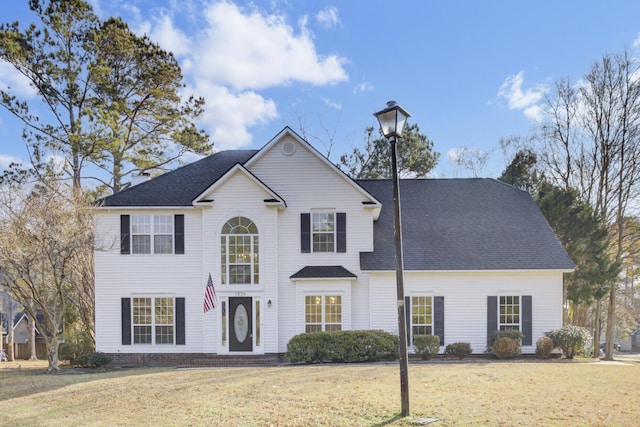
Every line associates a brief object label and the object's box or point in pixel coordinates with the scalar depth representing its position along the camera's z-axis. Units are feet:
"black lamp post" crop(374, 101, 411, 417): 28.19
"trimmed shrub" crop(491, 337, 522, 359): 57.11
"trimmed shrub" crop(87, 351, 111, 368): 58.23
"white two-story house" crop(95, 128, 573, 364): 60.39
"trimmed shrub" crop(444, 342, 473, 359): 58.03
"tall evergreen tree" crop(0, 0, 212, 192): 84.69
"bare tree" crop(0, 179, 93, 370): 53.42
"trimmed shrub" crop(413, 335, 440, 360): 57.88
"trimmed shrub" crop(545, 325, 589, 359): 58.03
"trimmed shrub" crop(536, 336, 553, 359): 57.88
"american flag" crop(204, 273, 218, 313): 58.49
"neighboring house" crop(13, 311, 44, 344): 174.23
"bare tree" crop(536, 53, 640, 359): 86.07
